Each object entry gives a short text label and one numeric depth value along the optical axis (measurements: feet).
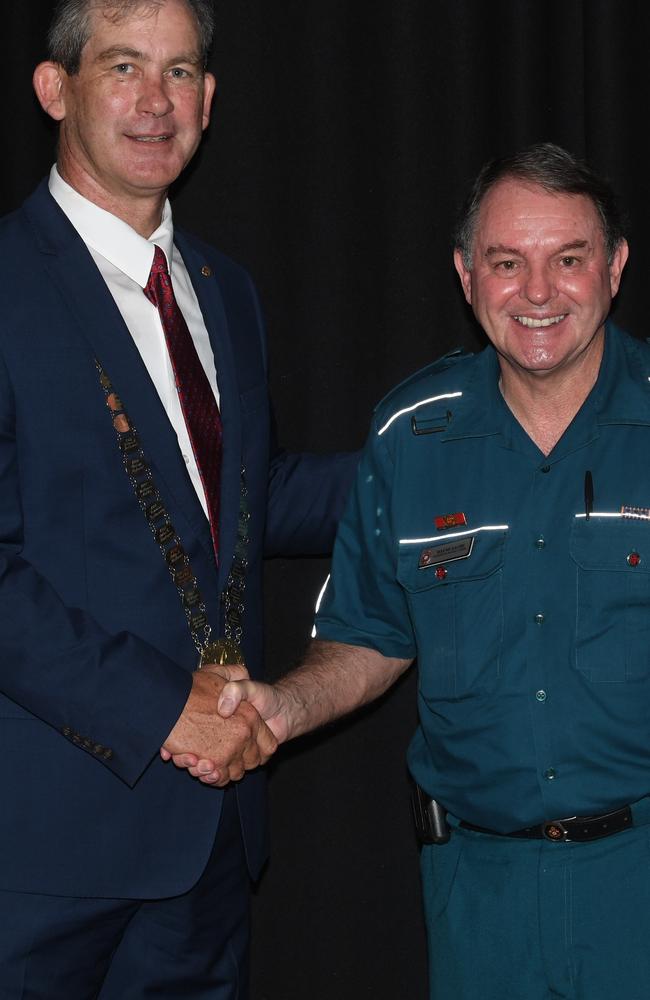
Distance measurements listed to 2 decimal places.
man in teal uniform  7.02
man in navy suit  7.43
